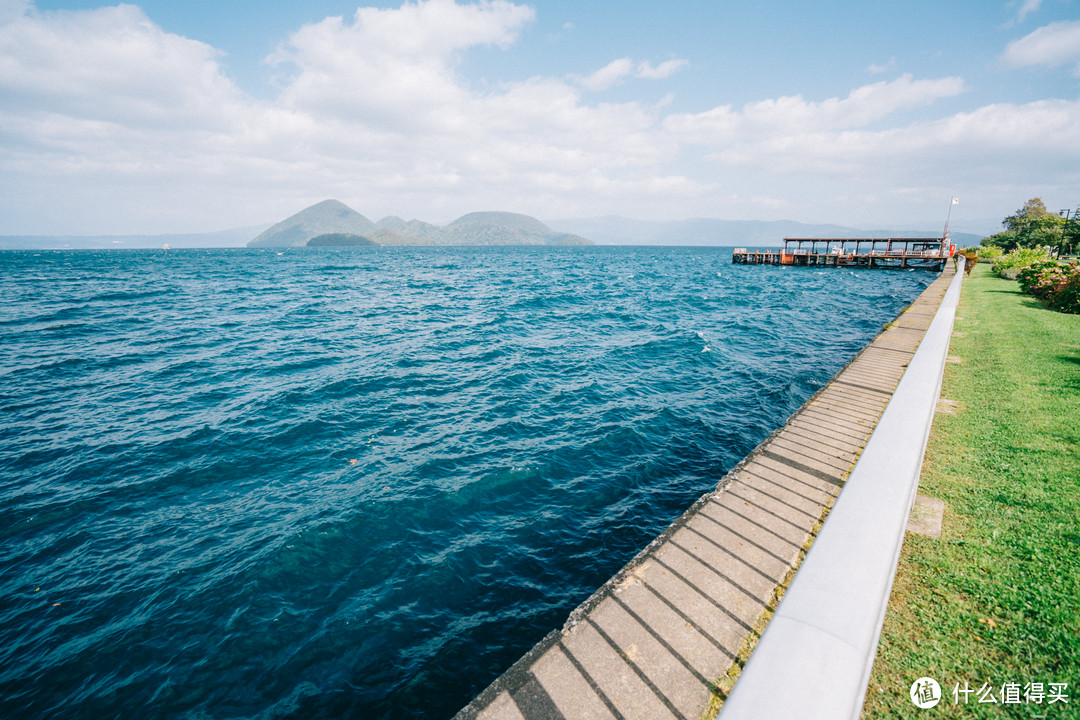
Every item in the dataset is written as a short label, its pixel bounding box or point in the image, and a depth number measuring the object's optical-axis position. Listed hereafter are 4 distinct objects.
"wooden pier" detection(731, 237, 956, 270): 63.21
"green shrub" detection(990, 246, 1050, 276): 30.47
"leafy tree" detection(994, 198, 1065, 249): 62.12
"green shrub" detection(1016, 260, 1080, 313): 17.16
